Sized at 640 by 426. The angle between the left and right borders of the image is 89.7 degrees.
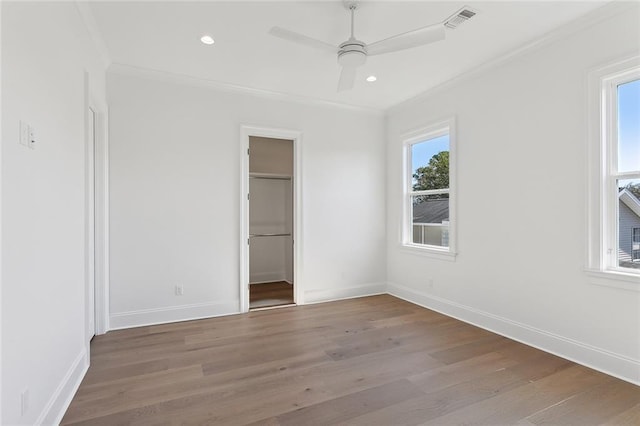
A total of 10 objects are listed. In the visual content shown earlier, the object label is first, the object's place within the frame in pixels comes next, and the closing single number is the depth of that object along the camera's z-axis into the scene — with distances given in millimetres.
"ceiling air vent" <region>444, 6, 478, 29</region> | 2465
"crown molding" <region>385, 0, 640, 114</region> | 2386
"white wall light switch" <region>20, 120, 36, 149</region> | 1552
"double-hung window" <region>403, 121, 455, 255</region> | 4039
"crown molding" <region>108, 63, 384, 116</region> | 3447
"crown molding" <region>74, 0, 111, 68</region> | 2396
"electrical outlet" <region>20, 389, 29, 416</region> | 1529
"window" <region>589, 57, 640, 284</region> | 2443
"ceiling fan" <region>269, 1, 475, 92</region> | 2246
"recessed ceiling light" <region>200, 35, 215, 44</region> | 2852
